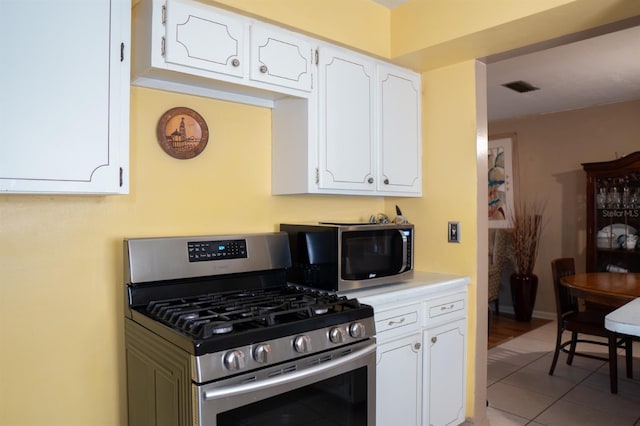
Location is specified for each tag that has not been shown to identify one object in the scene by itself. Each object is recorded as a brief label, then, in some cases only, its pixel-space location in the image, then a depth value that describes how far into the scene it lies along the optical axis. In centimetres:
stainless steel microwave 210
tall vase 487
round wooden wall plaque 197
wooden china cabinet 423
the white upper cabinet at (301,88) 177
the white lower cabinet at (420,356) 208
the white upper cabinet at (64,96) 139
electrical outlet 258
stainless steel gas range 137
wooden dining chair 310
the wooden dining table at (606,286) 274
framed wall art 533
